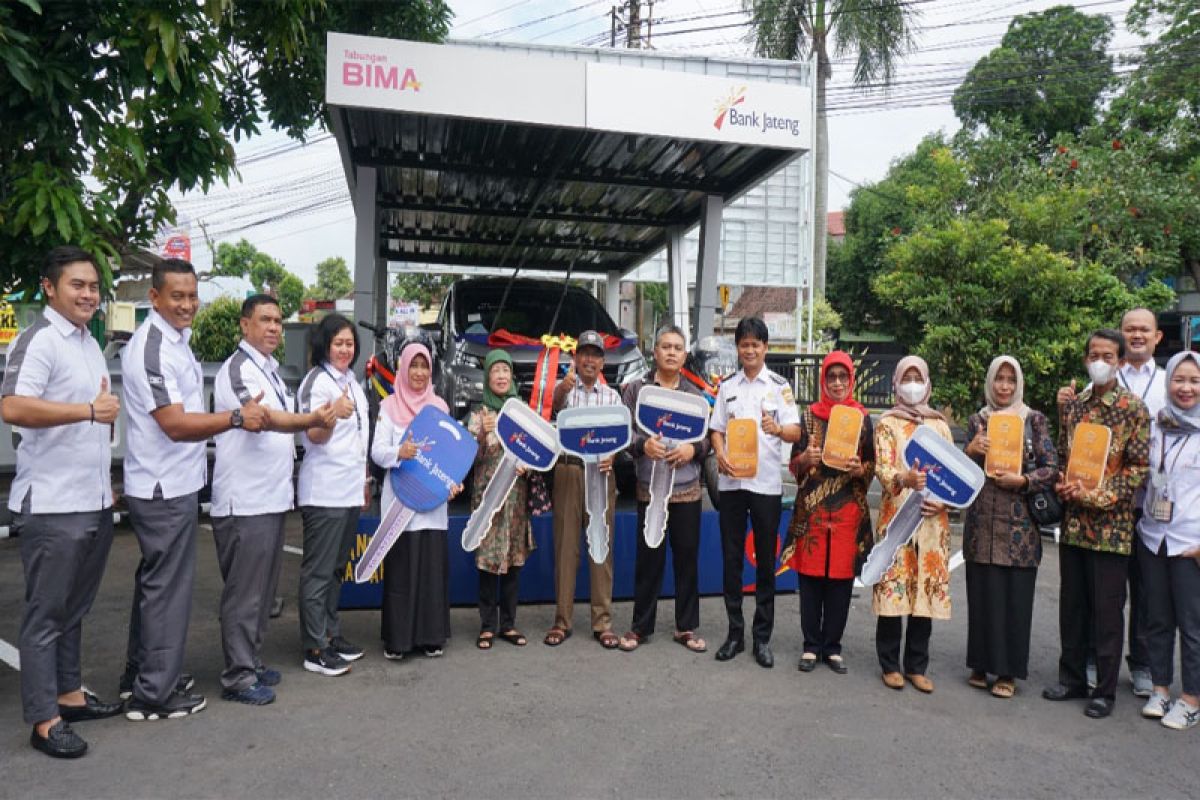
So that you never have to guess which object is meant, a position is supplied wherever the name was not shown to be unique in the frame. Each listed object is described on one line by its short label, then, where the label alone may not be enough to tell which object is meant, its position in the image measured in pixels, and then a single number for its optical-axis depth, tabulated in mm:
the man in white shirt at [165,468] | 3691
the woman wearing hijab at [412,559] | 4656
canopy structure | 5723
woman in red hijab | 4516
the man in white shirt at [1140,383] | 4449
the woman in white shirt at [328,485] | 4383
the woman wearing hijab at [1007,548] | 4293
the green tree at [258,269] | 63694
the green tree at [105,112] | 3871
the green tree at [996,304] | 8727
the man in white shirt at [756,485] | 4758
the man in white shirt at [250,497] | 4004
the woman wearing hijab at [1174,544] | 3984
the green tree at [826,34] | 22906
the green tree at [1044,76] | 27953
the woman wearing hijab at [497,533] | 4945
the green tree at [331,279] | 80188
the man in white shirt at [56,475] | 3430
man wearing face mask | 4141
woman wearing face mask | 4363
